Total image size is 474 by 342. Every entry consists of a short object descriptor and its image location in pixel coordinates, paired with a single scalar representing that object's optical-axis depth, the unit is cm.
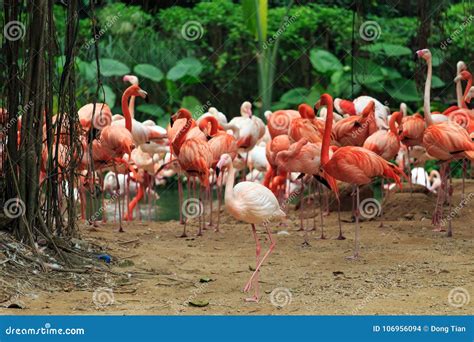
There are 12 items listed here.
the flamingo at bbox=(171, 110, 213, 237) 1518
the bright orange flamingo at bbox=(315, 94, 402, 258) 1359
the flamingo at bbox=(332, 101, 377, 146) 1648
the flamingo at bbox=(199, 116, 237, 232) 1622
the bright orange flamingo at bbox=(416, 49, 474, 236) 1472
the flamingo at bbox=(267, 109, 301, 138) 1894
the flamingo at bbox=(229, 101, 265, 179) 1839
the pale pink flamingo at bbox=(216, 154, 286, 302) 1098
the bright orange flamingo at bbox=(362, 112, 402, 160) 1611
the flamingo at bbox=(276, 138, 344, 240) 1471
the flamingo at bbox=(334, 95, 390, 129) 1803
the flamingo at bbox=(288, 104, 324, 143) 1619
